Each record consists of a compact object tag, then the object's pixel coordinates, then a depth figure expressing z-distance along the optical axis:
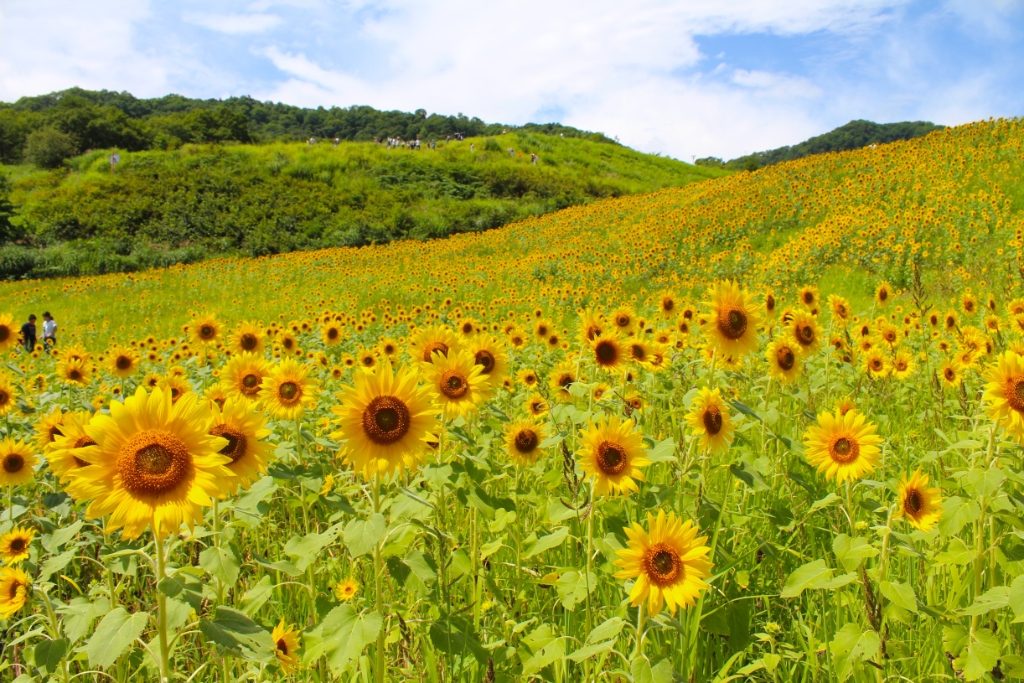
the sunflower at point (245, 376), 2.67
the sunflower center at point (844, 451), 2.20
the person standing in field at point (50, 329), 11.56
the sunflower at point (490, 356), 2.80
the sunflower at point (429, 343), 2.62
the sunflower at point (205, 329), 4.65
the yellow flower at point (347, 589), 2.27
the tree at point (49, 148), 40.69
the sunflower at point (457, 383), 2.27
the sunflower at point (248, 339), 3.78
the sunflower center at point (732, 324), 2.77
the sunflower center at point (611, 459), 1.92
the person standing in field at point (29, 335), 11.88
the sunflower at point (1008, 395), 1.91
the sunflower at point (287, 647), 1.88
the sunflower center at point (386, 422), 1.81
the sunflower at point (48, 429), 2.71
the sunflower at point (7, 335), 4.66
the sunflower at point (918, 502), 1.97
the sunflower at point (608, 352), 3.25
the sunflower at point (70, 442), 1.59
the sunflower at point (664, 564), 1.46
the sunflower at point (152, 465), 1.32
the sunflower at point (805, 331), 3.25
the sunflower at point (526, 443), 2.83
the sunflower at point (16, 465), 2.45
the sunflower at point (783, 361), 3.02
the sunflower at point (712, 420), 2.27
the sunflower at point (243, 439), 1.70
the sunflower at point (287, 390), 2.52
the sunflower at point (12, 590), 1.93
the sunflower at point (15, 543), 2.26
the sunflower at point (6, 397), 3.26
